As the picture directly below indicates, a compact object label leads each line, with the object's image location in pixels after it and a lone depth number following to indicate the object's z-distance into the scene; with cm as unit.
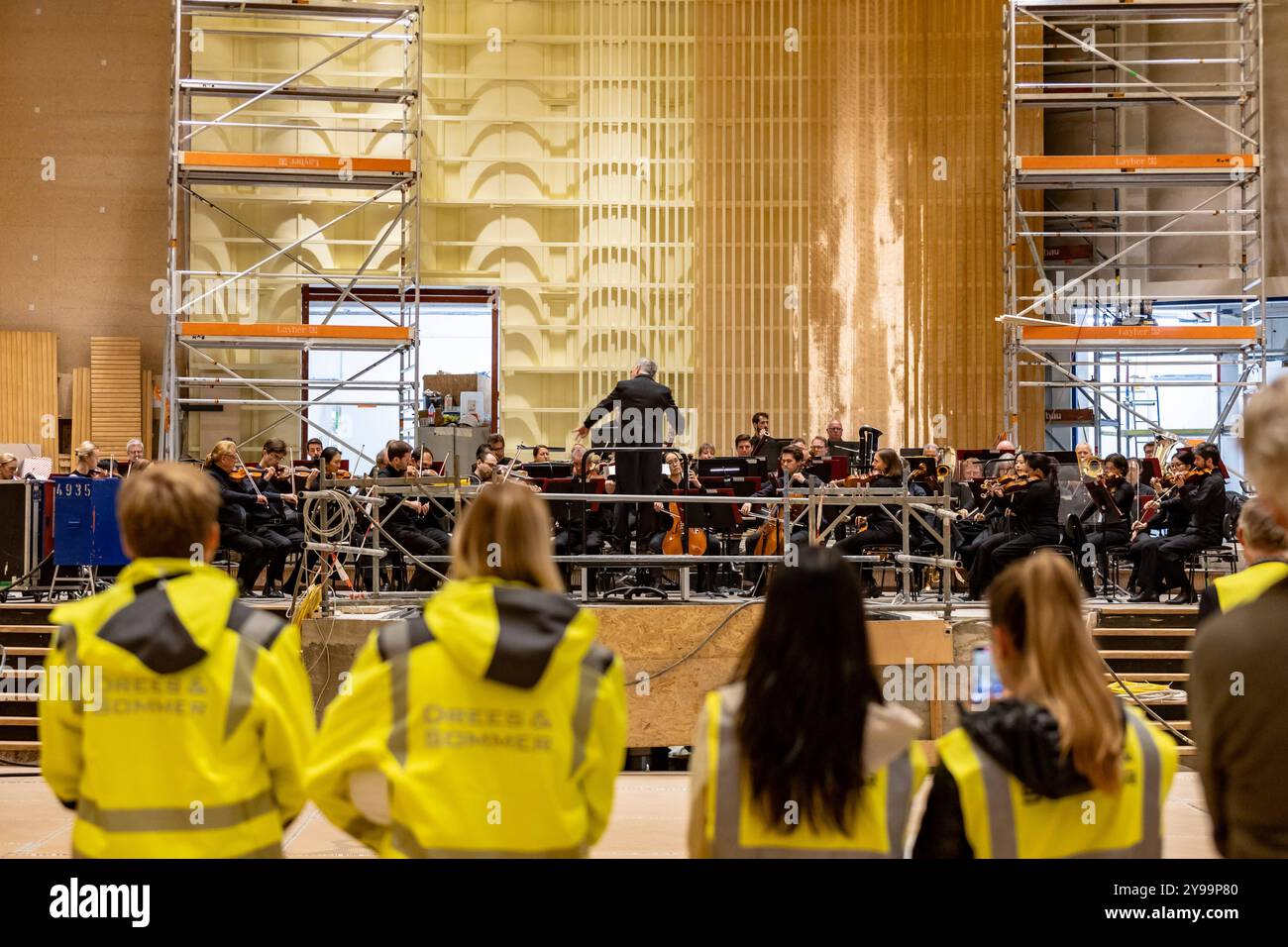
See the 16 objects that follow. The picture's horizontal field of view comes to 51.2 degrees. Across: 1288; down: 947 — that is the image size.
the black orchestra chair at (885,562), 1004
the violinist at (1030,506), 1016
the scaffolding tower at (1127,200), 1437
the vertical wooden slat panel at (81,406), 1617
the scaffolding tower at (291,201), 1562
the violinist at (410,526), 1024
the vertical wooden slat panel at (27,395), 1608
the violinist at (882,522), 1009
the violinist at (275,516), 1070
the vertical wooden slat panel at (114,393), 1612
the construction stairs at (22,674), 880
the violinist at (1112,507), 1112
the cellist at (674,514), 1016
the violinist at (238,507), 1025
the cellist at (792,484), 997
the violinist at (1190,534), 1052
